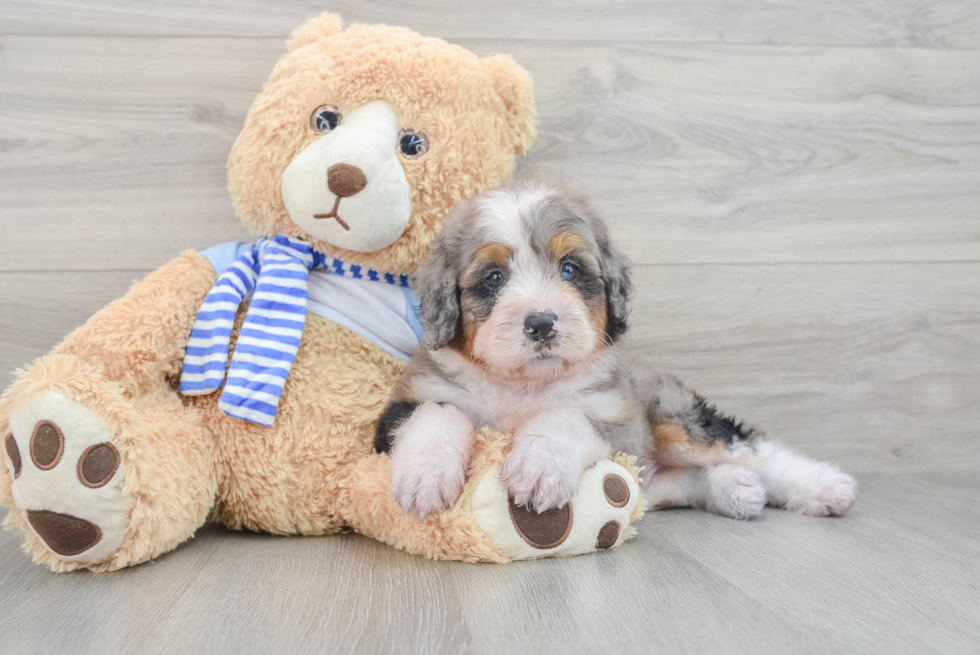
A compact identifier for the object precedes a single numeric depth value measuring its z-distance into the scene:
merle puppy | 0.54
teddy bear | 0.54
